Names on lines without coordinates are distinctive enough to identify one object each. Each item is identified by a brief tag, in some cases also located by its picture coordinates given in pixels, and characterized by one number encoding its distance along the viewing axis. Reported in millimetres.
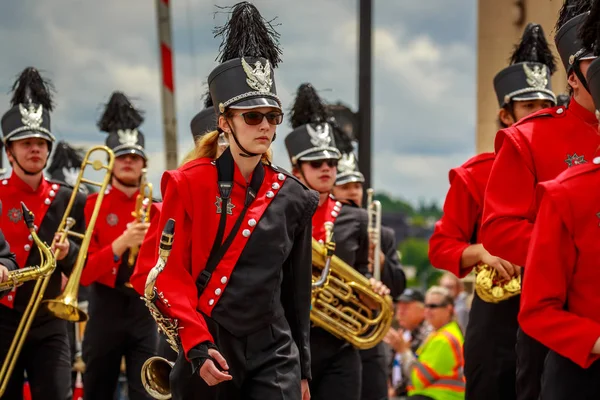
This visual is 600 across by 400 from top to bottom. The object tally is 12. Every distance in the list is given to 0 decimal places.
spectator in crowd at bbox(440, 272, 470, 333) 28856
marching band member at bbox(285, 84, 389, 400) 15594
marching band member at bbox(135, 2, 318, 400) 10547
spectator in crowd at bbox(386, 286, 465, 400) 18641
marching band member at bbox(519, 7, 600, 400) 8164
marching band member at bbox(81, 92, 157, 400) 16469
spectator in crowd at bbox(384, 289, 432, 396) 25219
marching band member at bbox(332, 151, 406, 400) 17766
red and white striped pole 22016
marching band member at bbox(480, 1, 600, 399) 10391
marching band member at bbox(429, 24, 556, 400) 12953
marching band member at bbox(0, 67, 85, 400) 14937
